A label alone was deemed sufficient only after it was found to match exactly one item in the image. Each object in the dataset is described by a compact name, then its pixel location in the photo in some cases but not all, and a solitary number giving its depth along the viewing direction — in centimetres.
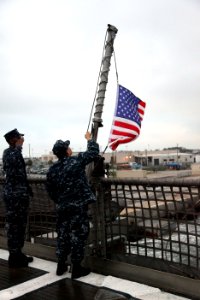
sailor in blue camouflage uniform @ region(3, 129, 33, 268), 332
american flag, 419
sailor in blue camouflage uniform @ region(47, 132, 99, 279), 293
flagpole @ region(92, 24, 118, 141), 329
